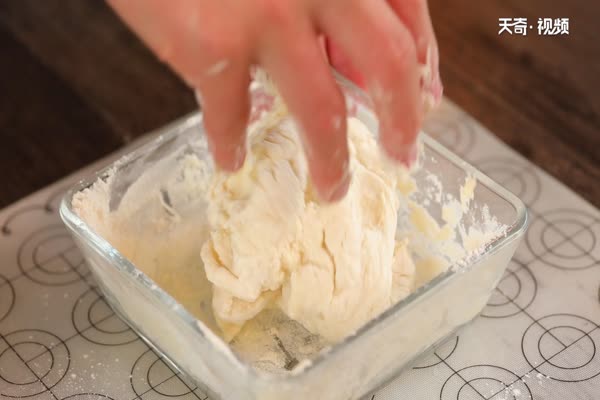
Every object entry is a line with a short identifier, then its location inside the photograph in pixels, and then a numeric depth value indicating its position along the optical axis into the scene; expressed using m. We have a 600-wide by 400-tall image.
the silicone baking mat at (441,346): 0.68
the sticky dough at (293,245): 0.66
